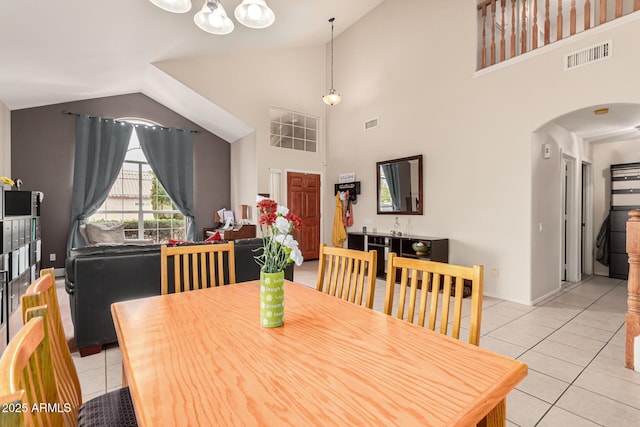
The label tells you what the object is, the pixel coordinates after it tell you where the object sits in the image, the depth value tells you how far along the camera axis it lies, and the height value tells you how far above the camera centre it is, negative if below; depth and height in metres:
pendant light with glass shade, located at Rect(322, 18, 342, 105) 5.40 +1.91
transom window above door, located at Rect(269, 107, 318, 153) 6.47 +1.70
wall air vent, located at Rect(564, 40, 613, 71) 3.20 +1.60
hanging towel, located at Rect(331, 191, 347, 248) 6.44 -0.41
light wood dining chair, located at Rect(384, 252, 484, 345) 1.27 -0.37
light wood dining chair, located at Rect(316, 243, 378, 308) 1.73 -0.39
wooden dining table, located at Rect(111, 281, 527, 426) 0.74 -0.48
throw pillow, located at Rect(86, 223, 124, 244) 5.48 -0.41
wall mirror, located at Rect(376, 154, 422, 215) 5.06 +0.38
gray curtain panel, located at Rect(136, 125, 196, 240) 6.28 +1.01
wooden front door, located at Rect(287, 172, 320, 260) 6.57 +0.07
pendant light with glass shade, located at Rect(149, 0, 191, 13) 2.11 +1.40
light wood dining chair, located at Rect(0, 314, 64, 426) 0.51 -0.33
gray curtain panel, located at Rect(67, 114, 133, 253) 5.53 +0.87
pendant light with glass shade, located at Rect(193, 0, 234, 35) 2.39 +1.48
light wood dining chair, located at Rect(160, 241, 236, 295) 1.87 -0.32
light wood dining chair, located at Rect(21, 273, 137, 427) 0.98 -0.63
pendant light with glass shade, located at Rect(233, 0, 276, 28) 2.32 +1.47
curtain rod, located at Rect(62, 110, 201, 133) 5.48 +1.71
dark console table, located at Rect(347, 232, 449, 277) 4.48 -0.61
